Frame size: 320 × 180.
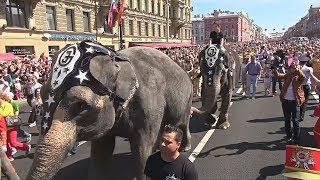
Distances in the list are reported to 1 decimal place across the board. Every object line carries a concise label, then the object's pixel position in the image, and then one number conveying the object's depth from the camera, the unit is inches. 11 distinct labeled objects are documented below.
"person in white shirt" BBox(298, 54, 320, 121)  281.8
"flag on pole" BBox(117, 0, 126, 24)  855.4
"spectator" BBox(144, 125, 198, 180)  91.4
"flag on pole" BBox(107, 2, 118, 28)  783.2
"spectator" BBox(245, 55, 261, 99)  435.5
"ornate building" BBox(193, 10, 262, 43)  4072.3
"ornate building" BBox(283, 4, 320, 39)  4294.2
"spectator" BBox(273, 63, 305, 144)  215.4
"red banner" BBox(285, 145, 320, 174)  111.2
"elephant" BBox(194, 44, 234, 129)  239.8
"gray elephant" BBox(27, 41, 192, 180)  104.2
